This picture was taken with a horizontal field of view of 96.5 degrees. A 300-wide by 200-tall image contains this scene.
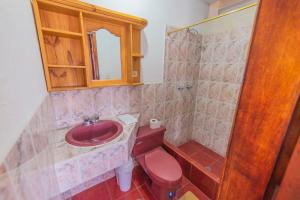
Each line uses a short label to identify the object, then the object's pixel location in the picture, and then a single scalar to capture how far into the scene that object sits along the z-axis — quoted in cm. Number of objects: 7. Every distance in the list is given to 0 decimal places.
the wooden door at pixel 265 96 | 24
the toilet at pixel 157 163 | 125
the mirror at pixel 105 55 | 129
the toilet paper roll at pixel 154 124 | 170
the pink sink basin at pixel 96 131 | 125
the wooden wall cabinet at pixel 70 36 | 102
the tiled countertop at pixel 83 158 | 92
